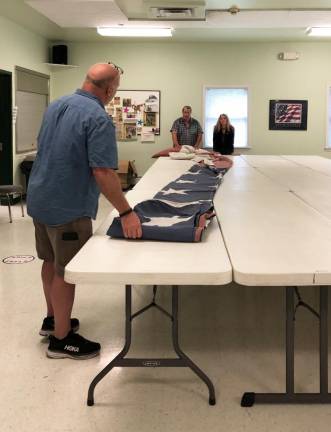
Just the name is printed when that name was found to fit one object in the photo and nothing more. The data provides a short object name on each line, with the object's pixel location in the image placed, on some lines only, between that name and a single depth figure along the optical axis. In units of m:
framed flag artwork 9.26
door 7.50
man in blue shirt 2.31
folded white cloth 5.56
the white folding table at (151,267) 1.74
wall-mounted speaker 9.01
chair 6.02
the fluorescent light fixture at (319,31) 7.54
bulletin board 9.34
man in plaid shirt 8.73
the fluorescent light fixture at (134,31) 7.56
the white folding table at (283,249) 1.73
